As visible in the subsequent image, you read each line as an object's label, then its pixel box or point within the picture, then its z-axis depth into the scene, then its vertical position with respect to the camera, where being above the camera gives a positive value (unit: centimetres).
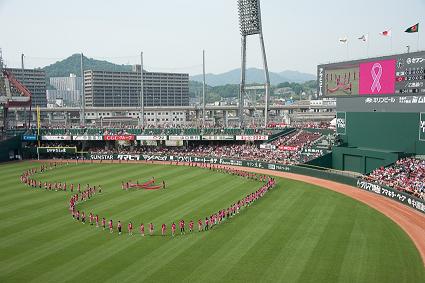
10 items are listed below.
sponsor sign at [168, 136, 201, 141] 7143 -372
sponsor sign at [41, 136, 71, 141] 7350 -367
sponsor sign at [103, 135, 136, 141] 7356 -359
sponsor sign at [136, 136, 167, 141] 7275 -376
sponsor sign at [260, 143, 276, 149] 6405 -462
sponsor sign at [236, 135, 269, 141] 6750 -360
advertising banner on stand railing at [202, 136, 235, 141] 6975 -368
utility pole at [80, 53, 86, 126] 8313 +394
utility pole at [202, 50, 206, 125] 8556 +1102
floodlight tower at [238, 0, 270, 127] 7000 +1514
